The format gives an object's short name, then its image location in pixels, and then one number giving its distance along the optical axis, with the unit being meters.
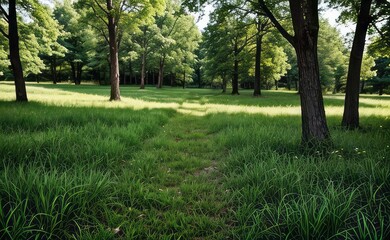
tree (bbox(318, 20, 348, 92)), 35.44
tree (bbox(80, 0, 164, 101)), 15.07
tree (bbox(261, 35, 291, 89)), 28.19
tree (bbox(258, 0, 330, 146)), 5.13
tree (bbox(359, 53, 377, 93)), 33.38
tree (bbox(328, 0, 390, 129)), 7.99
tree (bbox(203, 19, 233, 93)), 29.45
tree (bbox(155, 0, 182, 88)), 39.71
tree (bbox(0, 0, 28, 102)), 11.81
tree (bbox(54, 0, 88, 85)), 46.66
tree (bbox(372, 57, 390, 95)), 41.05
